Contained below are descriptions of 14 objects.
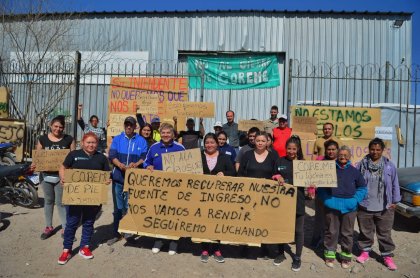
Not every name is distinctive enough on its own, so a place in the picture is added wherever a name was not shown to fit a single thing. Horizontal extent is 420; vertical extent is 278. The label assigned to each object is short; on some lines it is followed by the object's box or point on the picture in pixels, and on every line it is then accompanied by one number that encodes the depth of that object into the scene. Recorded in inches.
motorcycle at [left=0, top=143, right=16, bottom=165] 290.3
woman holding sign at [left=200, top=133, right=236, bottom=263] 174.9
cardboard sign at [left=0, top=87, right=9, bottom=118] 362.0
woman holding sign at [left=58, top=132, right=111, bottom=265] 168.4
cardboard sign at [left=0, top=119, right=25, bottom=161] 315.6
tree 437.1
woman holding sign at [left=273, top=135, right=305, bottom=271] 168.7
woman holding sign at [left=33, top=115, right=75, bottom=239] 193.5
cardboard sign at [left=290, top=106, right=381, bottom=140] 284.4
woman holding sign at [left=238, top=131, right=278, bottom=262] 170.1
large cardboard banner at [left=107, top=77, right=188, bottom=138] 349.3
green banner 488.7
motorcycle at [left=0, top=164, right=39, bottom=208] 258.1
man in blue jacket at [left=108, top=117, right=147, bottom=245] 192.2
